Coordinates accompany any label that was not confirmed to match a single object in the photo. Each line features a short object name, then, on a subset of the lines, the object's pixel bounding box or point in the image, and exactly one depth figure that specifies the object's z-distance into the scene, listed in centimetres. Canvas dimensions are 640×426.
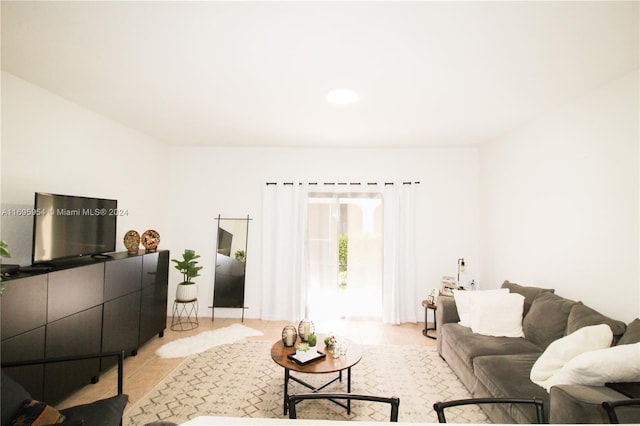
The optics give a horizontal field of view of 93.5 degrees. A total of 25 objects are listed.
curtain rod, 482
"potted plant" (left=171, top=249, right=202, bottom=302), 416
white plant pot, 415
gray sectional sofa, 160
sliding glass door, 480
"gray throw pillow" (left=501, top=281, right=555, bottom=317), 303
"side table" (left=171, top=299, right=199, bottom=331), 462
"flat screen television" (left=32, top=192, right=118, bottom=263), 246
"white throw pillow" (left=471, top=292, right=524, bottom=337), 293
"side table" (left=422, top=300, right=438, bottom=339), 395
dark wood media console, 209
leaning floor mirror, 474
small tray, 249
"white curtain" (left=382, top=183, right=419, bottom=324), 464
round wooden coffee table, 240
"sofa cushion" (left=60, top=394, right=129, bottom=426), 169
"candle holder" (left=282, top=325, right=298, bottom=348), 277
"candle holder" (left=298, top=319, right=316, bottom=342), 282
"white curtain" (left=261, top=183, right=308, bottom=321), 473
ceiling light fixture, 271
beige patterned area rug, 239
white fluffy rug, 348
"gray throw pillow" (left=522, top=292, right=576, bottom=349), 256
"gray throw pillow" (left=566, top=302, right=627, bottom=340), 217
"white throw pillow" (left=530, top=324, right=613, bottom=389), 204
